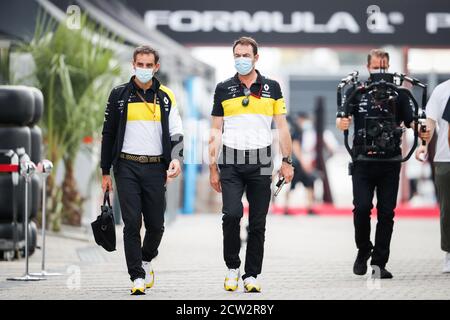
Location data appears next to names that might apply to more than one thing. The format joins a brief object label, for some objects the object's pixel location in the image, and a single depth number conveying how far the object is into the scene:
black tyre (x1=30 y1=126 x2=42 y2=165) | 13.95
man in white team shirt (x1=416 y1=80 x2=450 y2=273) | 12.07
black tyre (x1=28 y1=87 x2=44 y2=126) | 13.93
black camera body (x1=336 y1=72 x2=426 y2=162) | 11.35
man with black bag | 10.01
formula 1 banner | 23.52
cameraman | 11.48
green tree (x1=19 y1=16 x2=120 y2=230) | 17.19
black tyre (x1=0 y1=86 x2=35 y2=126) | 13.30
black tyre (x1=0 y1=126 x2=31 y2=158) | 13.28
